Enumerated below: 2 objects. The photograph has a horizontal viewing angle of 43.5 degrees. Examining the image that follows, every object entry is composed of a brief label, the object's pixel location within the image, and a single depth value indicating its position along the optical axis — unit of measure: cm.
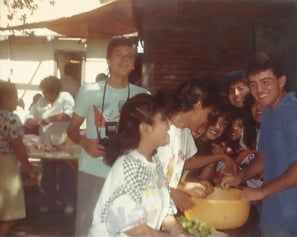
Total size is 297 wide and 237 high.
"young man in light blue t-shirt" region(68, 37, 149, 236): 164
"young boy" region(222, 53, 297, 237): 135
